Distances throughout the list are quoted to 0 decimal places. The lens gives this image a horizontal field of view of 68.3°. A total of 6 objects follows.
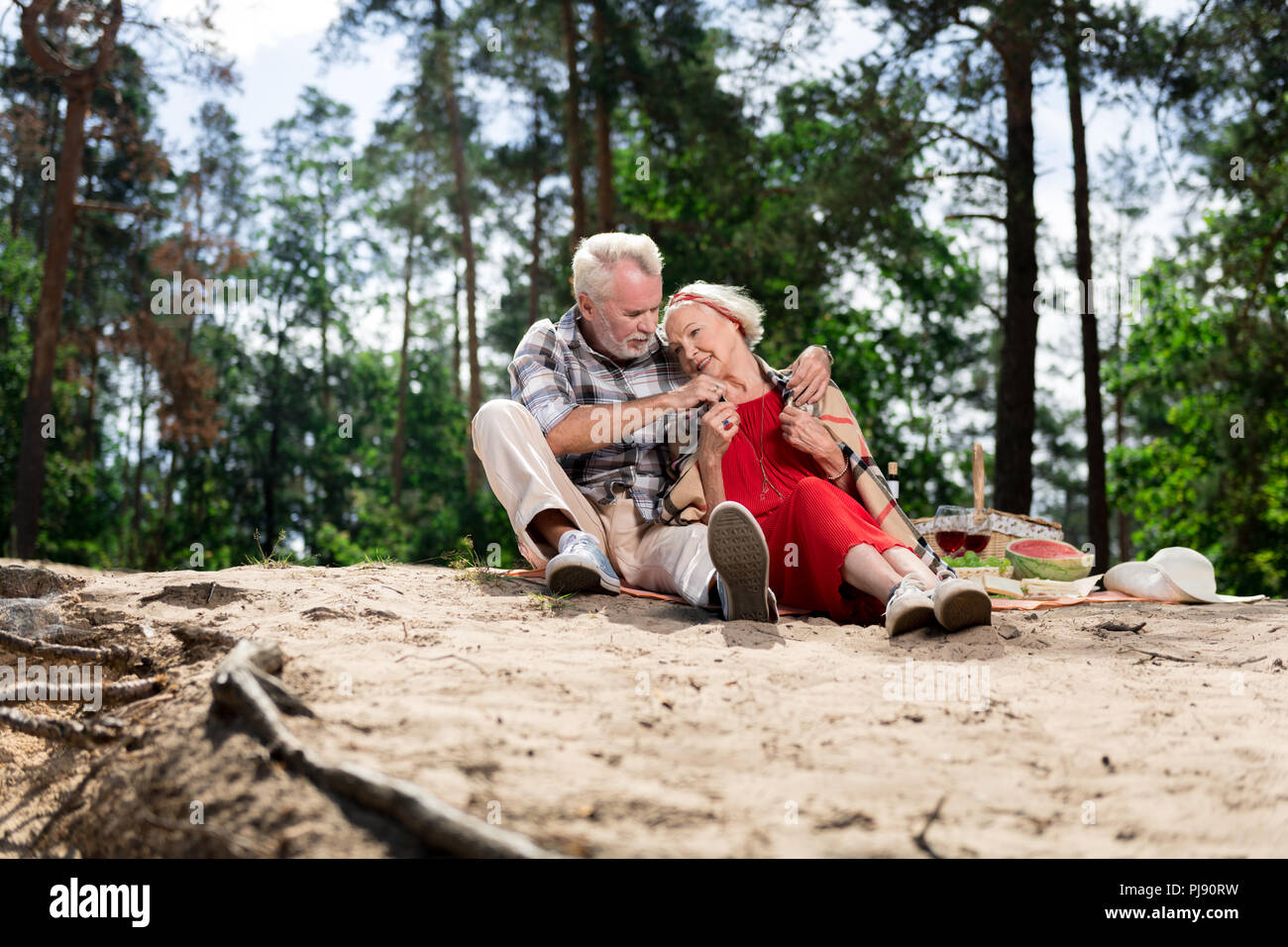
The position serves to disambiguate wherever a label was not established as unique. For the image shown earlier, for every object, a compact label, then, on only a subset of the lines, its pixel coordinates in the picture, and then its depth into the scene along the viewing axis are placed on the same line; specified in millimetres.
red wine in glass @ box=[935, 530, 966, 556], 5539
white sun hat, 4852
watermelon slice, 5328
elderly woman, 3418
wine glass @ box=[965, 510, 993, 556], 5414
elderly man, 3717
